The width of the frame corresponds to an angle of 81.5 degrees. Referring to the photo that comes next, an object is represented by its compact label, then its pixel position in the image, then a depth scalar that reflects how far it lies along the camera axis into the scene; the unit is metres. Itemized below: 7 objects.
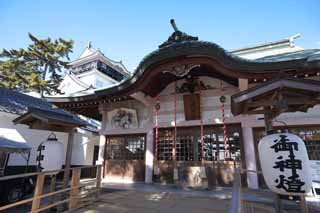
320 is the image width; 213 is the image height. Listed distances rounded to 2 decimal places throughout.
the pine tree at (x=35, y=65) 17.88
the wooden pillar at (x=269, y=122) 3.22
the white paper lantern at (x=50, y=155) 4.45
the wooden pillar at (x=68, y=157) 4.72
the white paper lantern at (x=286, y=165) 2.75
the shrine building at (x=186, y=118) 5.74
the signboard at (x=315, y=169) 5.40
